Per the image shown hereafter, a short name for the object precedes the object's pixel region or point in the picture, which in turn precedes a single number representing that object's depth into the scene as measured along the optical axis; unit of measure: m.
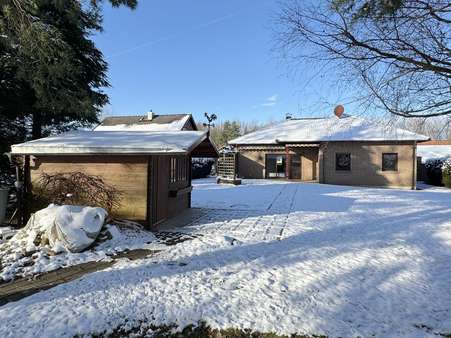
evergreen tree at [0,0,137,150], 9.04
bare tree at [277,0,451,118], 4.03
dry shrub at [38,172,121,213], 7.35
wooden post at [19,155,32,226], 7.47
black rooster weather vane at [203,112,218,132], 32.98
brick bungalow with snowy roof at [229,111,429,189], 19.88
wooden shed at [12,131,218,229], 6.99
